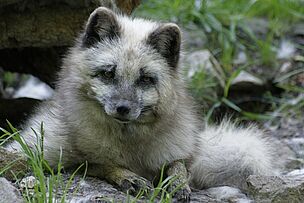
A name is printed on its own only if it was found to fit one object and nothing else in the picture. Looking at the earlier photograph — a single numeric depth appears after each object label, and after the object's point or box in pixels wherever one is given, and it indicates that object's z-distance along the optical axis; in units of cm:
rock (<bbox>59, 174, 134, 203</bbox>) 821
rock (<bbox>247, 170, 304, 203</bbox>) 853
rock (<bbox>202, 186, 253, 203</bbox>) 906
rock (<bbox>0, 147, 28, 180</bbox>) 866
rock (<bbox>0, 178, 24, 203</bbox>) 762
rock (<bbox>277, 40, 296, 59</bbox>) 1598
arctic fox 886
